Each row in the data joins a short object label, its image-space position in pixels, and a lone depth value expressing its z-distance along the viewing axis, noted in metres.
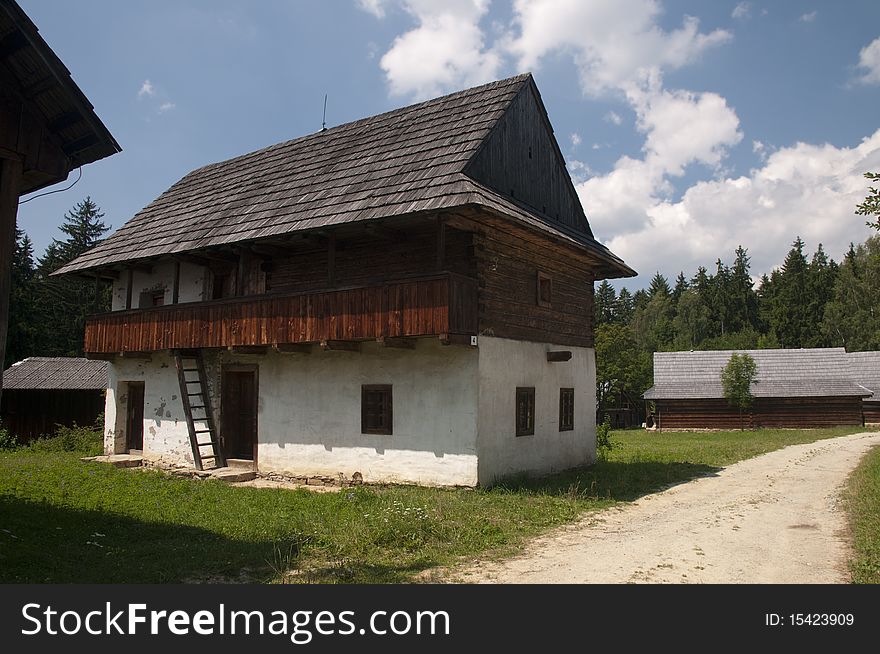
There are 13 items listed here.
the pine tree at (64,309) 41.28
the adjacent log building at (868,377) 38.59
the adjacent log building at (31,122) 7.18
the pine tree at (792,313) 62.12
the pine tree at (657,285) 93.88
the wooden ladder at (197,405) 16.66
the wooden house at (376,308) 13.27
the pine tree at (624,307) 87.31
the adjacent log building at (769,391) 36.66
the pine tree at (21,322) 33.22
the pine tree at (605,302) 83.94
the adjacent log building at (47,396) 24.56
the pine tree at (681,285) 94.59
